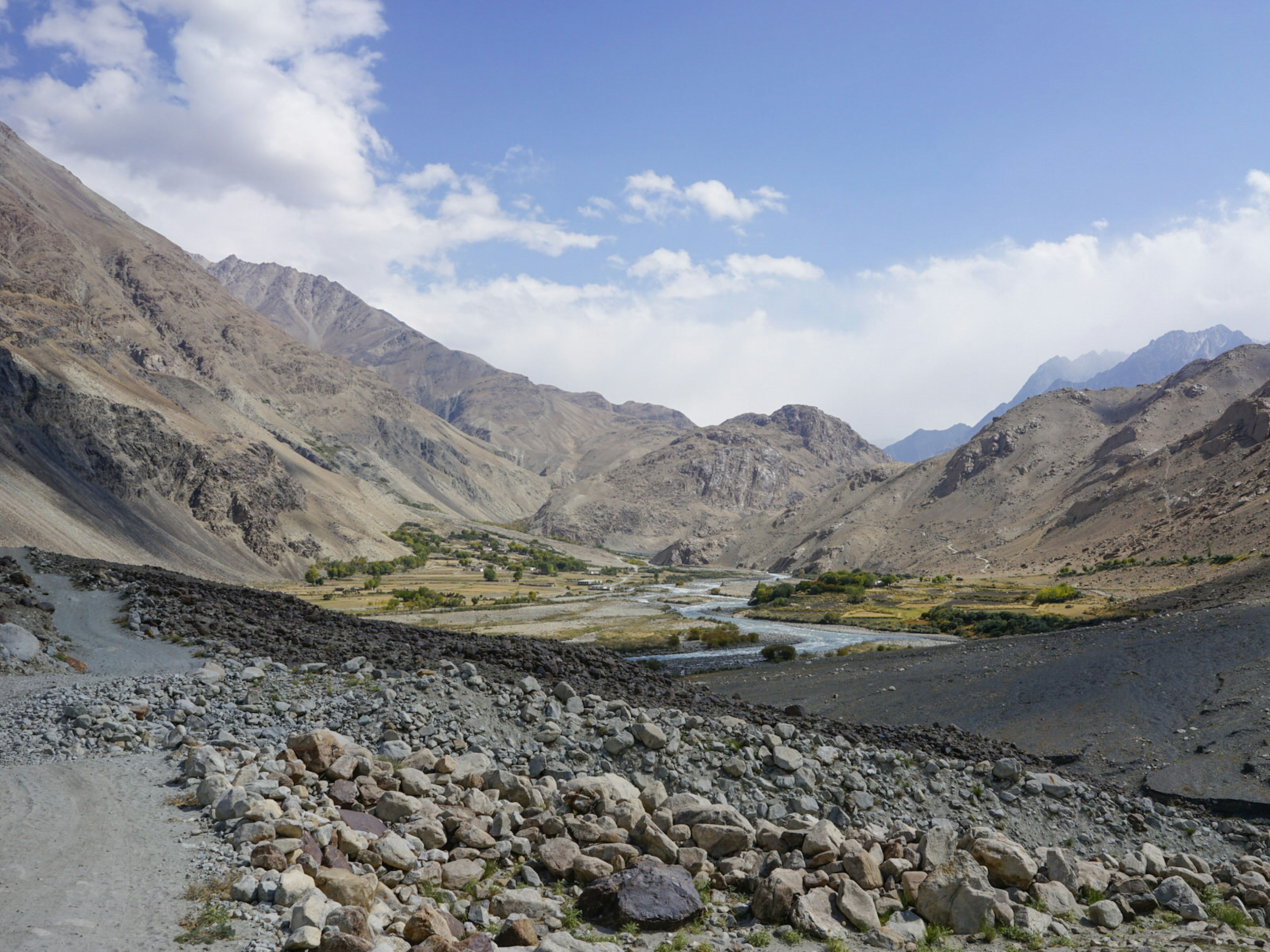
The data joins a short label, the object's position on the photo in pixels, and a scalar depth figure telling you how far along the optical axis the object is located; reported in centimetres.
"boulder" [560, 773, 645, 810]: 1339
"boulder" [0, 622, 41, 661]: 2020
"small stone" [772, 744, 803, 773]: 1619
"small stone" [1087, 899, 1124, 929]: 1220
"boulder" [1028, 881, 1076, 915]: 1235
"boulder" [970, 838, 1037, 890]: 1267
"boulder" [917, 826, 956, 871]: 1246
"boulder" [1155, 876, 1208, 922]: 1280
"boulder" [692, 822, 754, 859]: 1270
